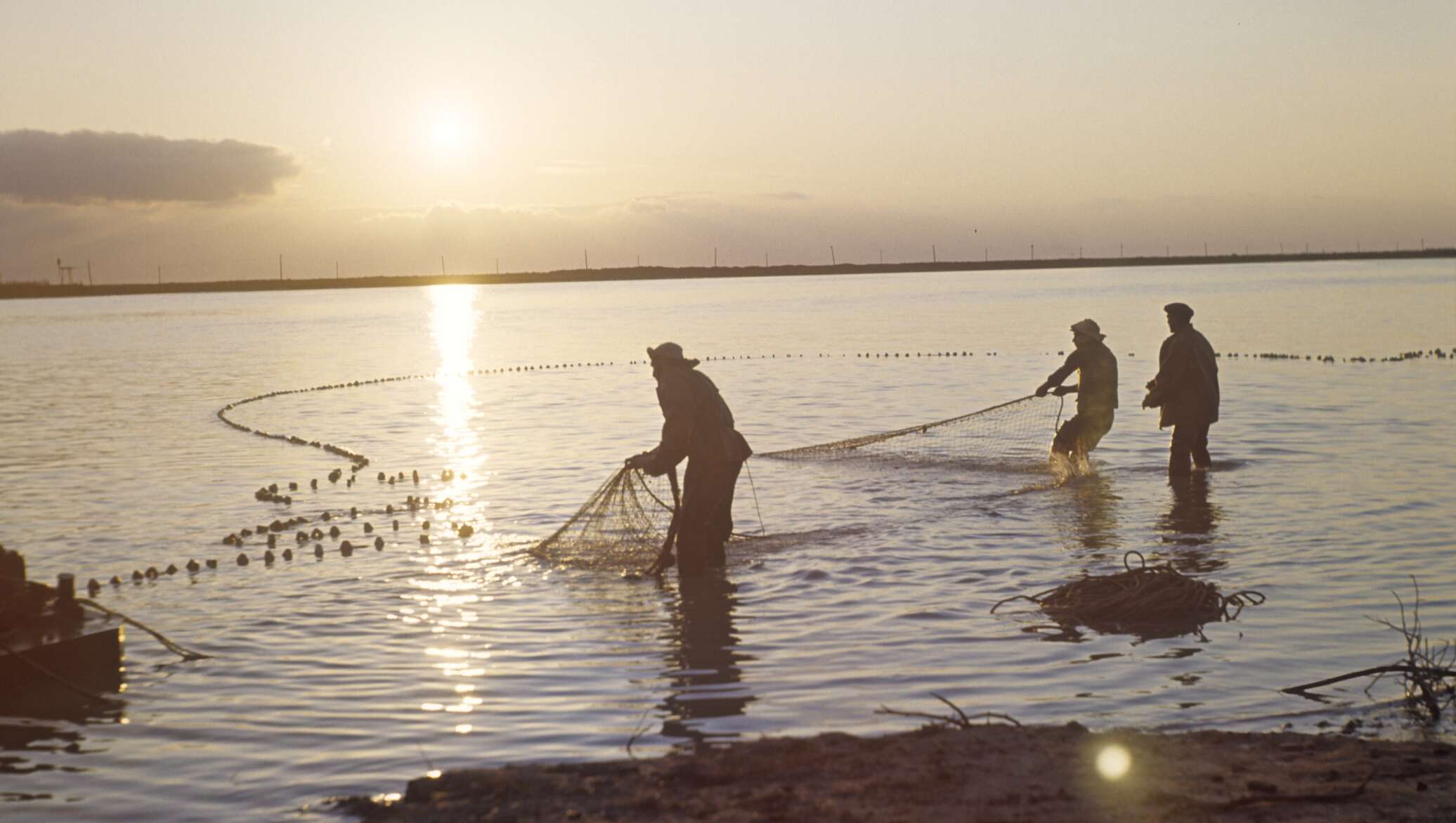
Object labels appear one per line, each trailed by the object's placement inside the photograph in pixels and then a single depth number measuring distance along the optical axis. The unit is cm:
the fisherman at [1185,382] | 1489
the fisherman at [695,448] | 1055
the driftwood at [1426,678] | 725
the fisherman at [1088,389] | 1558
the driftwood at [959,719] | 689
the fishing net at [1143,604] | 944
